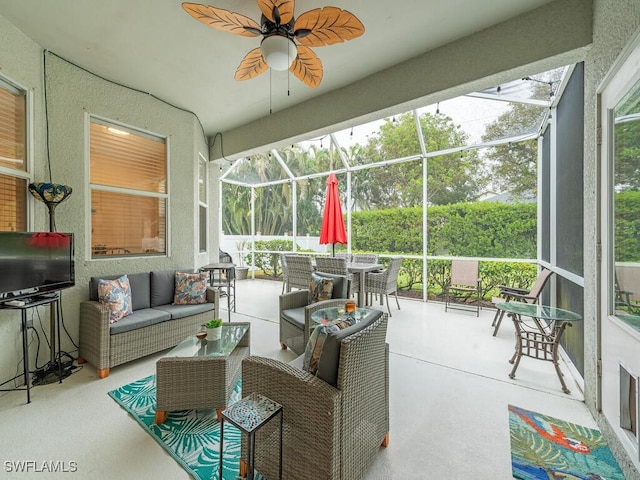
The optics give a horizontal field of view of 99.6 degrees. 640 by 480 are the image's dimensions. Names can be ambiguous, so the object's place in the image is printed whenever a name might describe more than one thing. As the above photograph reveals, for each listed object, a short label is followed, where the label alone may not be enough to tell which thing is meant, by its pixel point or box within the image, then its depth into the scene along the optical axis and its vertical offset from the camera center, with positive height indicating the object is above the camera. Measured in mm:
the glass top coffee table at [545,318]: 2492 -793
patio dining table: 4766 -615
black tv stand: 2322 -1023
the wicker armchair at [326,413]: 1326 -921
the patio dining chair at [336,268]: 4438 -505
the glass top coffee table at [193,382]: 2025 -1098
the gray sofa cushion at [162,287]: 3596 -665
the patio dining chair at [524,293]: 3582 -785
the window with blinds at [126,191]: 3443 +643
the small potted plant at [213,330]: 2479 -843
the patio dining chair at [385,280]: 4754 -766
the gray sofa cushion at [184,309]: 3273 -896
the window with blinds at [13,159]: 2549 +771
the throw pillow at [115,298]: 2957 -670
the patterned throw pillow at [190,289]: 3650 -694
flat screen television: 2238 -229
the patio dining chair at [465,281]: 4922 -800
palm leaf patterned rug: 1666 -1404
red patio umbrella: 5570 +386
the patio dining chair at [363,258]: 5785 -443
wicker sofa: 2732 -951
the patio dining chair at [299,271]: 5258 -653
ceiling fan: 1792 +1495
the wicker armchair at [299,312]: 2898 -896
